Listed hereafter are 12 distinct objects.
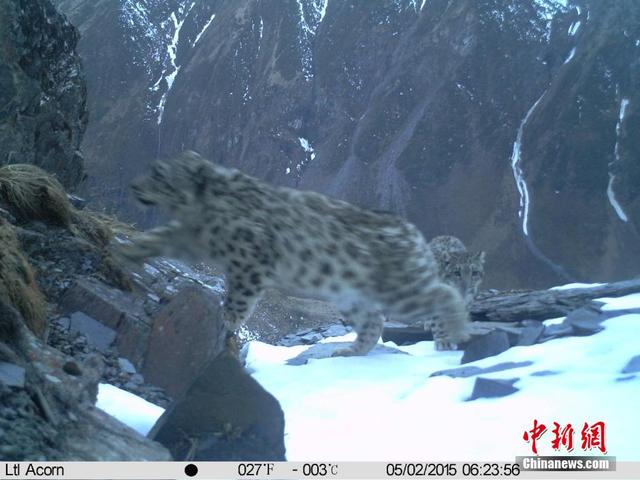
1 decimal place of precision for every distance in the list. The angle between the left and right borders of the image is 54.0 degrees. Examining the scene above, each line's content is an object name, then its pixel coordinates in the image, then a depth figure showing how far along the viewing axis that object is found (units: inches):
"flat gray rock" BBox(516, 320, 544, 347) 130.0
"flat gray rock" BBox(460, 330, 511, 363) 126.0
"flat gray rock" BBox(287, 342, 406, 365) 133.1
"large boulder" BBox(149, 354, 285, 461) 78.0
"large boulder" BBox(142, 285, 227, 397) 105.5
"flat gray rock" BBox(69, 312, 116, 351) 120.8
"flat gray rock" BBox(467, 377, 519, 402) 87.4
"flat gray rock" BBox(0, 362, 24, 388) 77.1
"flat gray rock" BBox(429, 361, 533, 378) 102.1
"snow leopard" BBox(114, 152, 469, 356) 125.9
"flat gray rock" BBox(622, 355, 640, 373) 91.8
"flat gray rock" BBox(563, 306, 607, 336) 126.6
